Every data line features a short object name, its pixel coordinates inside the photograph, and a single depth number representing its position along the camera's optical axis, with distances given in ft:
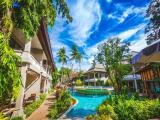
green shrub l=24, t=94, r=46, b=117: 25.07
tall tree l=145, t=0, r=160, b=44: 18.19
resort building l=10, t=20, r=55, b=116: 21.79
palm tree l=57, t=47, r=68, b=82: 123.66
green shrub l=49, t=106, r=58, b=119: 24.97
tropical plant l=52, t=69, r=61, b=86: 111.01
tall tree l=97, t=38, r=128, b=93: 36.26
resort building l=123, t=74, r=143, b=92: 64.22
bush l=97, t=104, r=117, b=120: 18.76
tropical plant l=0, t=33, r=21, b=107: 10.46
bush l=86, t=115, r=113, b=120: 17.06
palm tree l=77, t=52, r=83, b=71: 135.14
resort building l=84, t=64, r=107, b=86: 114.84
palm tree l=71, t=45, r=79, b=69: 132.10
